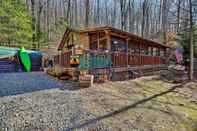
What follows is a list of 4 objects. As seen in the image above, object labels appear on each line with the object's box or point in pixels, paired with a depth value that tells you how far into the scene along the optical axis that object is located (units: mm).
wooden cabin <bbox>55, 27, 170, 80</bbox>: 5403
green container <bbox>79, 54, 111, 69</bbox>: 5228
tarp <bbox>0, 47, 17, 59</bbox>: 8013
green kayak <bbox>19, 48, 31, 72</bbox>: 8467
